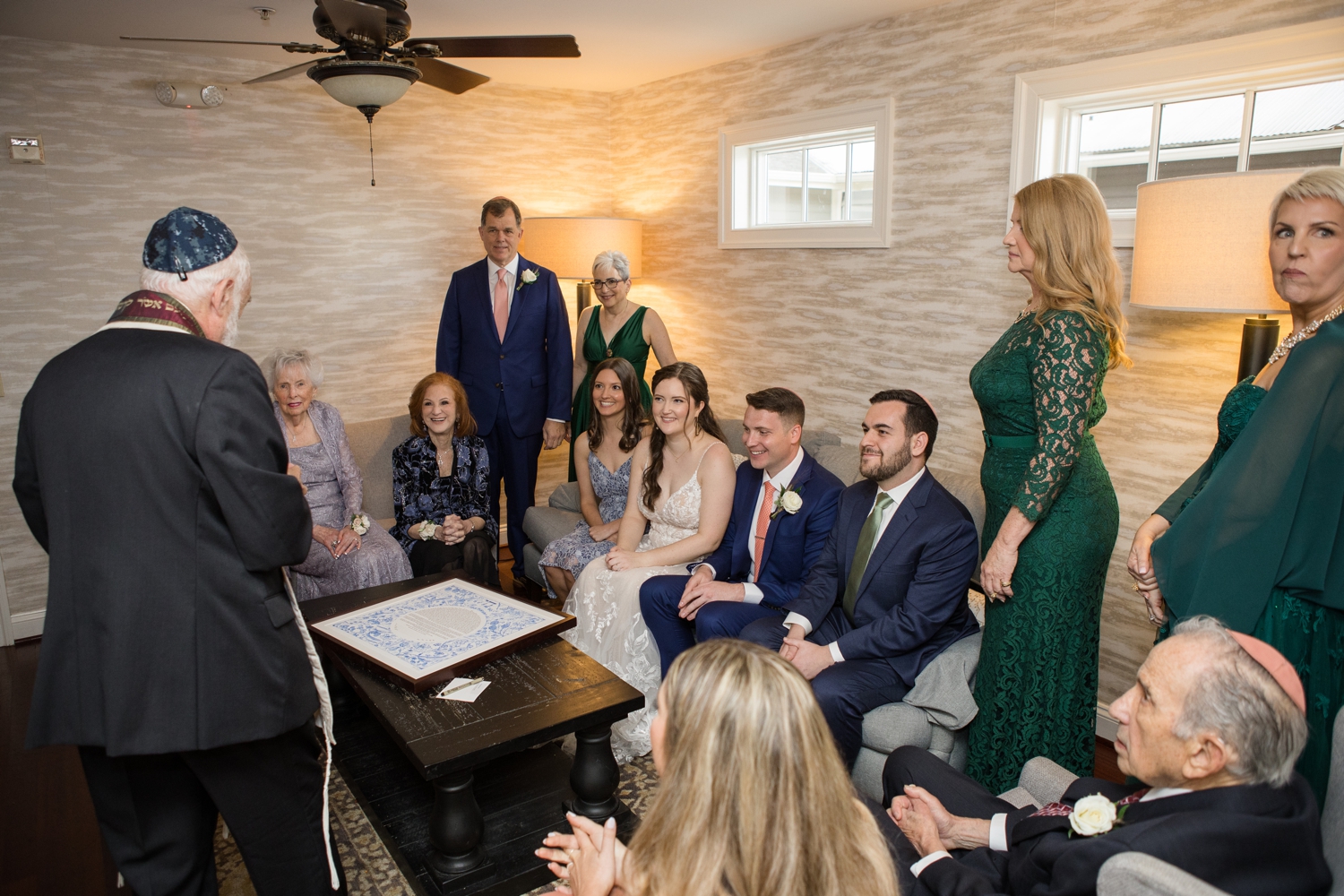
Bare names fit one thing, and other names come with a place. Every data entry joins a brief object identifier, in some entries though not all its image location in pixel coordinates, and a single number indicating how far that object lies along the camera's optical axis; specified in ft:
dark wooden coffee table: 7.26
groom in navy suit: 10.07
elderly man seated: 3.98
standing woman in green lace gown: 7.30
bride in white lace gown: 10.77
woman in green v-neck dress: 14.80
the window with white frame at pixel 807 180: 13.37
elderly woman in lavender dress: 11.89
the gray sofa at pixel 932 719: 8.05
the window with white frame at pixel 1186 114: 8.90
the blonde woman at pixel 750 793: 3.56
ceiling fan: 9.14
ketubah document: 8.25
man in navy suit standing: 14.51
